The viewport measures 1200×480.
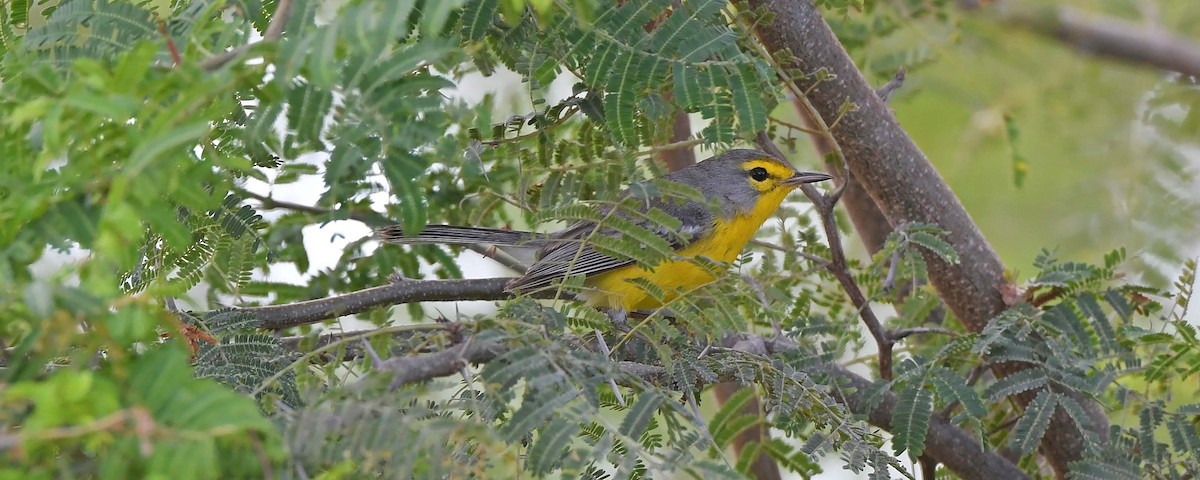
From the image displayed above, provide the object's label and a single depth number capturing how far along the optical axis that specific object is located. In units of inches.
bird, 324.2
